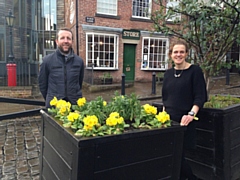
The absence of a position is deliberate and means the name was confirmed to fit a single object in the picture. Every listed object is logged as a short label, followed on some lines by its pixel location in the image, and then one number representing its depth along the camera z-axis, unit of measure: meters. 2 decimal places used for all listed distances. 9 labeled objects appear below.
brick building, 12.45
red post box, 9.09
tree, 3.14
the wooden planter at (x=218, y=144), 2.53
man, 2.96
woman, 2.32
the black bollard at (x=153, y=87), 9.68
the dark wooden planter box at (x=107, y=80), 11.76
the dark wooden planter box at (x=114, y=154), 1.47
